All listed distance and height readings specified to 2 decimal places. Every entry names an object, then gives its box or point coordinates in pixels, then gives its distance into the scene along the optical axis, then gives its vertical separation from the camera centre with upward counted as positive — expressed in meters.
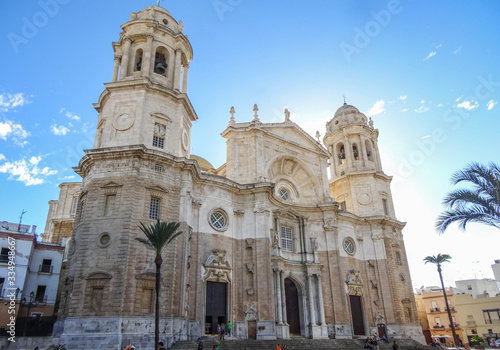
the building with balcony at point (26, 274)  26.42 +4.27
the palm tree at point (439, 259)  45.22 +7.08
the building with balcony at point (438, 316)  50.52 +0.80
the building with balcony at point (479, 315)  46.25 +0.71
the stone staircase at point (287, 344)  22.22 -1.09
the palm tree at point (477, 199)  15.41 +4.76
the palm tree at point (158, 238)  18.06 +4.21
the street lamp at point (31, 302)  27.67 +2.20
